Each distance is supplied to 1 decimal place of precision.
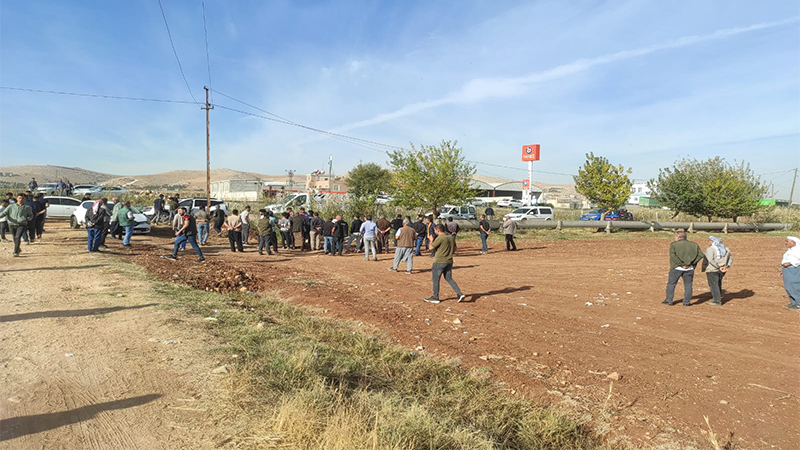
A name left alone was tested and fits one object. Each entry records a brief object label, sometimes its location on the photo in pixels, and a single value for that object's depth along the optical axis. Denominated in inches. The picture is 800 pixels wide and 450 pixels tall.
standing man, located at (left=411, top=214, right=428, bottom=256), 650.8
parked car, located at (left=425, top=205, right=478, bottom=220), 1223.5
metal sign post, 1931.6
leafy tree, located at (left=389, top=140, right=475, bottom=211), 1015.6
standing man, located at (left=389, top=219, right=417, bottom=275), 496.4
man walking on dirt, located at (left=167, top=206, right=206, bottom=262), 508.0
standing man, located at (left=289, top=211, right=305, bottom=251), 701.3
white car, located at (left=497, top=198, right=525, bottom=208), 2233.8
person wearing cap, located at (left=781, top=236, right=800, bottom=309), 335.3
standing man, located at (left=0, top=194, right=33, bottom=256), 459.2
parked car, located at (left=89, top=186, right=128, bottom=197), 1453.0
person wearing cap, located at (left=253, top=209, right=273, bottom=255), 617.7
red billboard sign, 1935.3
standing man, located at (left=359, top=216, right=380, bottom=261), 605.3
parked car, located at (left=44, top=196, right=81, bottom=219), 836.0
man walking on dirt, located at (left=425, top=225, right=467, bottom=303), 360.8
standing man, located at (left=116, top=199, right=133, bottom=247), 574.9
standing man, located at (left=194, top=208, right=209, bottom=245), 654.5
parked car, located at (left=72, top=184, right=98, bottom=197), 1496.1
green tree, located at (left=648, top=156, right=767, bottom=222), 1179.9
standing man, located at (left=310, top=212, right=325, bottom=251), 699.4
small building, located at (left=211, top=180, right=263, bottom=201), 2186.9
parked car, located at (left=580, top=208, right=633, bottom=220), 1338.6
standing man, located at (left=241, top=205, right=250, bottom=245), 704.4
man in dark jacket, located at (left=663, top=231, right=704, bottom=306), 343.0
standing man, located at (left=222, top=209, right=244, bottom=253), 623.8
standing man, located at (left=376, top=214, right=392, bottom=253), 684.7
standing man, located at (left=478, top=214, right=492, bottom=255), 705.0
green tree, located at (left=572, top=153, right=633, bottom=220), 1216.8
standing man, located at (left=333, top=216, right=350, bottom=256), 649.6
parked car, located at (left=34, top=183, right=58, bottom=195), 1478.8
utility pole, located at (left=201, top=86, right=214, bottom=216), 932.3
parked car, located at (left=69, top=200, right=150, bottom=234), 744.3
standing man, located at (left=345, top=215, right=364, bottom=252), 710.5
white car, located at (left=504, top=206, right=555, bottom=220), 1244.4
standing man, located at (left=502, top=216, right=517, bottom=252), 739.4
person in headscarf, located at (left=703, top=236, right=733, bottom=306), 344.5
